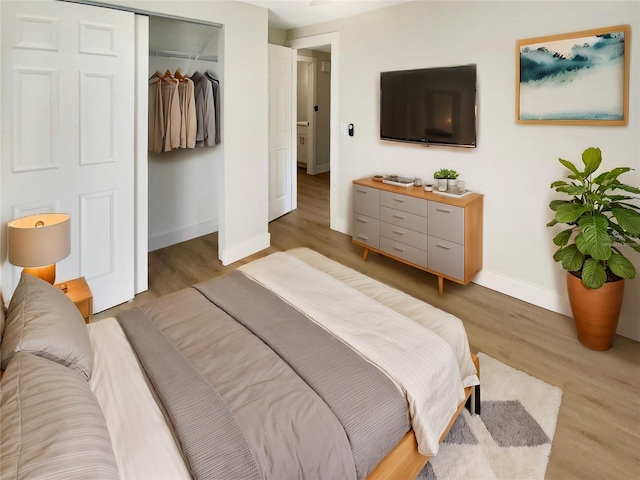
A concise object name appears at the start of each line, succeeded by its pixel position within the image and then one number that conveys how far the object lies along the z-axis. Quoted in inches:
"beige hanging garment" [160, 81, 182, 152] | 152.0
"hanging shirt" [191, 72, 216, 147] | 161.3
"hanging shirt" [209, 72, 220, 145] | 165.7
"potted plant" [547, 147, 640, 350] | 92.6
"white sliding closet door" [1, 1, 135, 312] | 97.3
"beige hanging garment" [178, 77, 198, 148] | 155.6
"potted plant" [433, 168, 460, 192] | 137.6
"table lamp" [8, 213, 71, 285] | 87.7
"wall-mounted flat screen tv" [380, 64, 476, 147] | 131.7
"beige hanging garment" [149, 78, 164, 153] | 152.1
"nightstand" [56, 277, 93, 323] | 94.8
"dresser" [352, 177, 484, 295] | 127.8
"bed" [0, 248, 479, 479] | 42.6
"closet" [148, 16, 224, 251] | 155.6
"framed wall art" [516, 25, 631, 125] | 101.1
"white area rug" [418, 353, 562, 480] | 67.9
